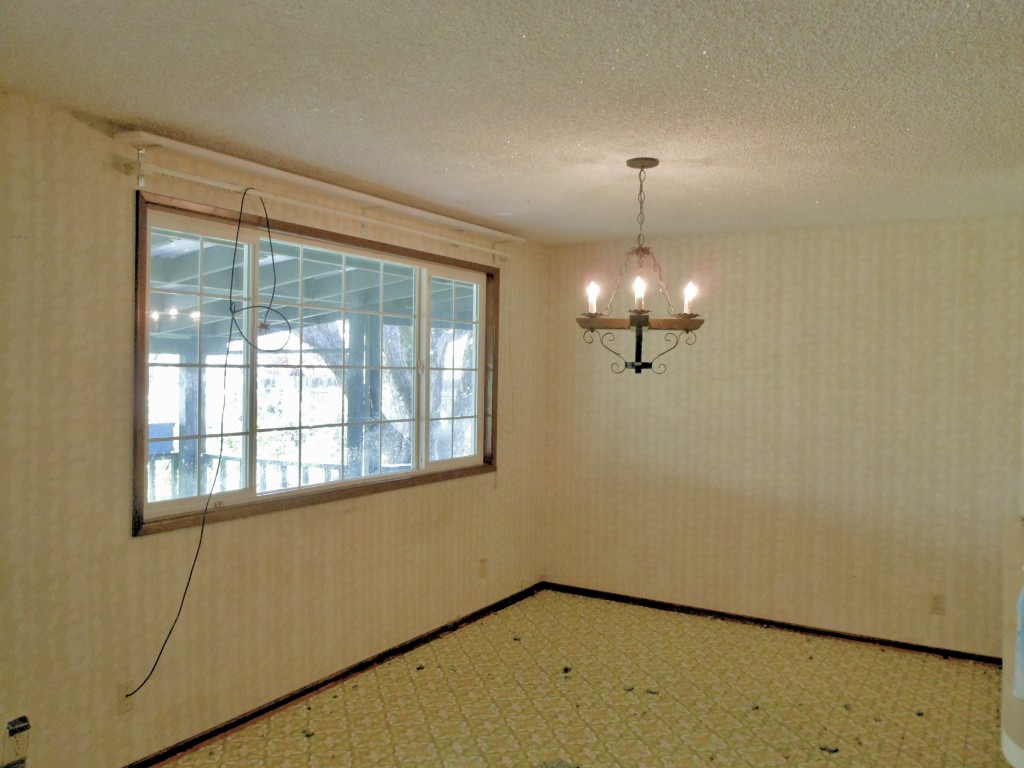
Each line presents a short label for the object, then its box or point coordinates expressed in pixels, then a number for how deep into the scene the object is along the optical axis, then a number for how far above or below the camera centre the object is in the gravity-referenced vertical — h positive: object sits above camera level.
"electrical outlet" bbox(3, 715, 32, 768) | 2.46 -1.22
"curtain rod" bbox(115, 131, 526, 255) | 2.76 +0.85
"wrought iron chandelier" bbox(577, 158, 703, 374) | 2.64 +0.22
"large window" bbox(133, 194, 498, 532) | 3.02 +0.04
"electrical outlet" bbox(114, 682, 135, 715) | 2.80 -1.23
